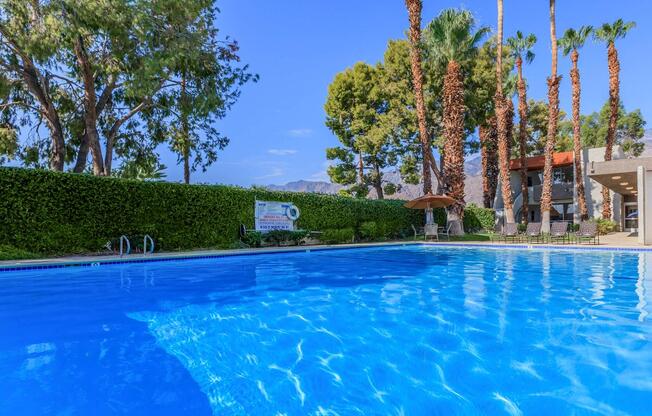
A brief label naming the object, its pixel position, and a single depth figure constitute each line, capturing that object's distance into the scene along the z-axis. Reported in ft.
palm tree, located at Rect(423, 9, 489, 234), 69.56
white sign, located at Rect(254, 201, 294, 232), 56.46
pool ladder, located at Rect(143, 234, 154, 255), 40.86
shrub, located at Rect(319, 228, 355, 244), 63.08
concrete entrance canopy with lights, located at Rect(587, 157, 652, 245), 45.83
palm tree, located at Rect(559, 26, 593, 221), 81.35
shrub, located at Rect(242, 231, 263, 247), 53.47
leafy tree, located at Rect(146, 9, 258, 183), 55.11
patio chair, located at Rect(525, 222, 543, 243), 55.93
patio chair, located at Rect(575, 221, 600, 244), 51.15
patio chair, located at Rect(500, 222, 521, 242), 57.66
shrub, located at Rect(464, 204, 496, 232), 87.27
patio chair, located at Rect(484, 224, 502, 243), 89.20
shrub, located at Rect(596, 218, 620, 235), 75.31
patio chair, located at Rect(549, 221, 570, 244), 54.09
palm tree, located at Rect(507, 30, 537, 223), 87.04
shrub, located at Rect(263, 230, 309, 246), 55.42
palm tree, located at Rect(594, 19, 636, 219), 79.66
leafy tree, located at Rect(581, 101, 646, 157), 134.84
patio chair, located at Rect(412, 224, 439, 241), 64.08
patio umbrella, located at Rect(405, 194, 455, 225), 64.49
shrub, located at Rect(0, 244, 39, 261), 35.17
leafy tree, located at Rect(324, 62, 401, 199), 93.71
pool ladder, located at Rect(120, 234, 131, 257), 39.01
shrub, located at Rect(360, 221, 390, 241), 68.18
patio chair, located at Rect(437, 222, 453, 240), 68.50
